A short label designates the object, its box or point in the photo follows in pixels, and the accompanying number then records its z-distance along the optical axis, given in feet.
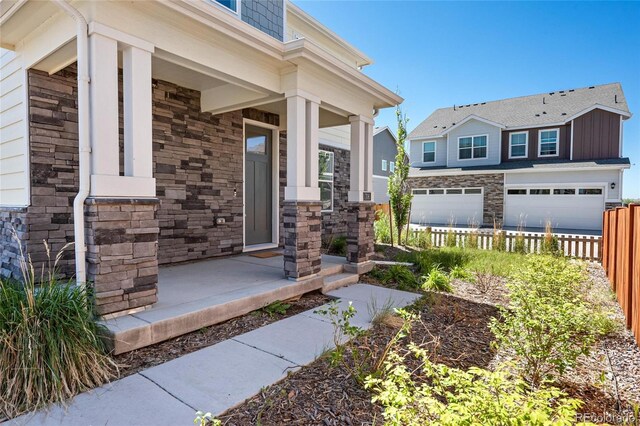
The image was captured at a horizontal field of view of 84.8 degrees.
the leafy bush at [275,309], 14.05
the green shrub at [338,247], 26.06
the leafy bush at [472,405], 4.85
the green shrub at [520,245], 29.46
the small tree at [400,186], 31.53
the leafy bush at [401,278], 19.23
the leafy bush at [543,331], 9.18
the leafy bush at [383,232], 33.76
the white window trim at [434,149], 68.54
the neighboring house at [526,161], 52.75
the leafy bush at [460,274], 21.34
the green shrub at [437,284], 18.63
